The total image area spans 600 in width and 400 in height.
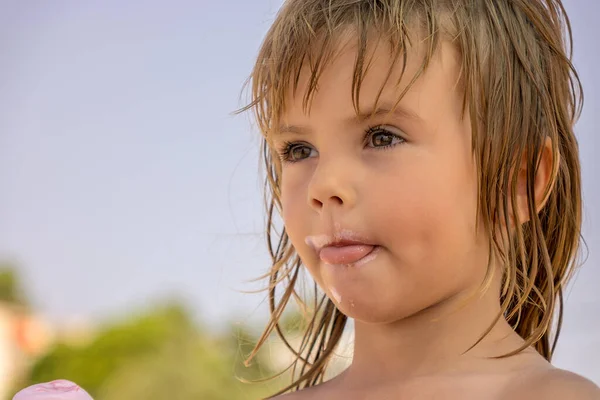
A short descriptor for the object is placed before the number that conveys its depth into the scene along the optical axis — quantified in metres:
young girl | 1.02
